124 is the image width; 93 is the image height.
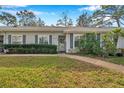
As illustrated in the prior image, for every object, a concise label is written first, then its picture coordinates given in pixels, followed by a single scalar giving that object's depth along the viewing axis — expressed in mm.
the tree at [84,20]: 14665
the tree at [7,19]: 14685
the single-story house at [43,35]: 8528
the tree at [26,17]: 16387
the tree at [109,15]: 12525
